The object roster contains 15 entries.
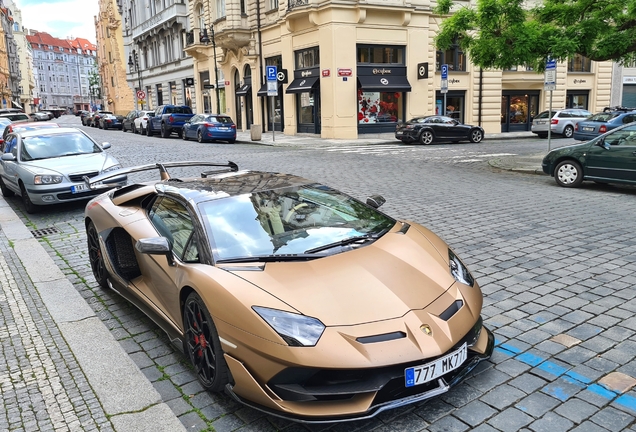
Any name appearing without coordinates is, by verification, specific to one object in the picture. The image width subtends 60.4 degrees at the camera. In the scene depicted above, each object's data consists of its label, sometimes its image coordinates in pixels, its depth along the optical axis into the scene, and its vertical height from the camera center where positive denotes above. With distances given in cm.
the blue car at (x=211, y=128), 2622 -86
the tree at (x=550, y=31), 1343 +177
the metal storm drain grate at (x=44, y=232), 845 -183
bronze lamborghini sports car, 292 -114
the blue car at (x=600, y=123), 2081 -83
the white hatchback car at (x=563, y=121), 2738 -93
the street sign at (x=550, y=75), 1536 +77
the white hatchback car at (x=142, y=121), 3353 -57
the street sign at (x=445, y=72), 2533 +149
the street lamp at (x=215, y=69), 3627 +279
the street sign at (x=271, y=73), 2566 +165
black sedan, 2436 -113
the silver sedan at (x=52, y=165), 964 -94
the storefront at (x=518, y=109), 3281 -34
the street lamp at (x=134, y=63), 5862 +545
